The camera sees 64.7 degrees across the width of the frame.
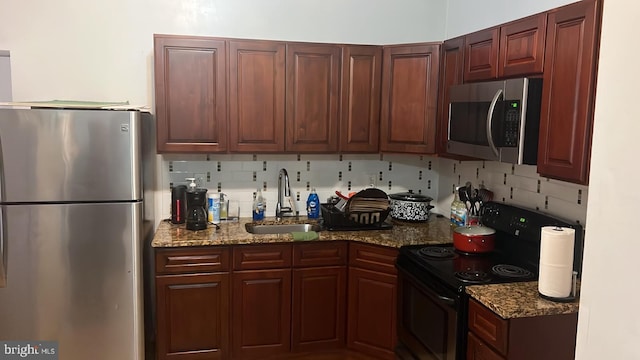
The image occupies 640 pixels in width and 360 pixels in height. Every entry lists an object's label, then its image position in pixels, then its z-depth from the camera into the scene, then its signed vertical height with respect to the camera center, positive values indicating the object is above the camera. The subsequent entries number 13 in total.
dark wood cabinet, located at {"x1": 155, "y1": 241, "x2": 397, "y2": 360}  3.11 -1.13
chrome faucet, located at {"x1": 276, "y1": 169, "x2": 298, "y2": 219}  3.74 -0.57
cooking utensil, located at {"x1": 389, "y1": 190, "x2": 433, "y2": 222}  3.67 -0.59
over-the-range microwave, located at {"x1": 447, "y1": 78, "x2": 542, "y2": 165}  2.39 +0.04
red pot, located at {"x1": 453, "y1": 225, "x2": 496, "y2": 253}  2.92 -0.65
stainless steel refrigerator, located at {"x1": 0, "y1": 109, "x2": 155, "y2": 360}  2.79 -0.63
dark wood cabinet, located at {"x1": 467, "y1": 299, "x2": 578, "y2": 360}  2.16 -0.90
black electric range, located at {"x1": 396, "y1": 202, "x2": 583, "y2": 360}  2.51 -0.76
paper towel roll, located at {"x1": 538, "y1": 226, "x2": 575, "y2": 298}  2.23 -0.58
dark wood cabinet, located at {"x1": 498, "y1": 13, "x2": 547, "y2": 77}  2.38 +0.41
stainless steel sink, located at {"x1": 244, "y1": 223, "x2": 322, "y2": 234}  3.61 -0.75
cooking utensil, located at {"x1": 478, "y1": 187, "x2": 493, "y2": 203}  3.31 -0.44
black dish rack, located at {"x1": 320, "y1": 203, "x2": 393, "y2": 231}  3.43 -0.65
